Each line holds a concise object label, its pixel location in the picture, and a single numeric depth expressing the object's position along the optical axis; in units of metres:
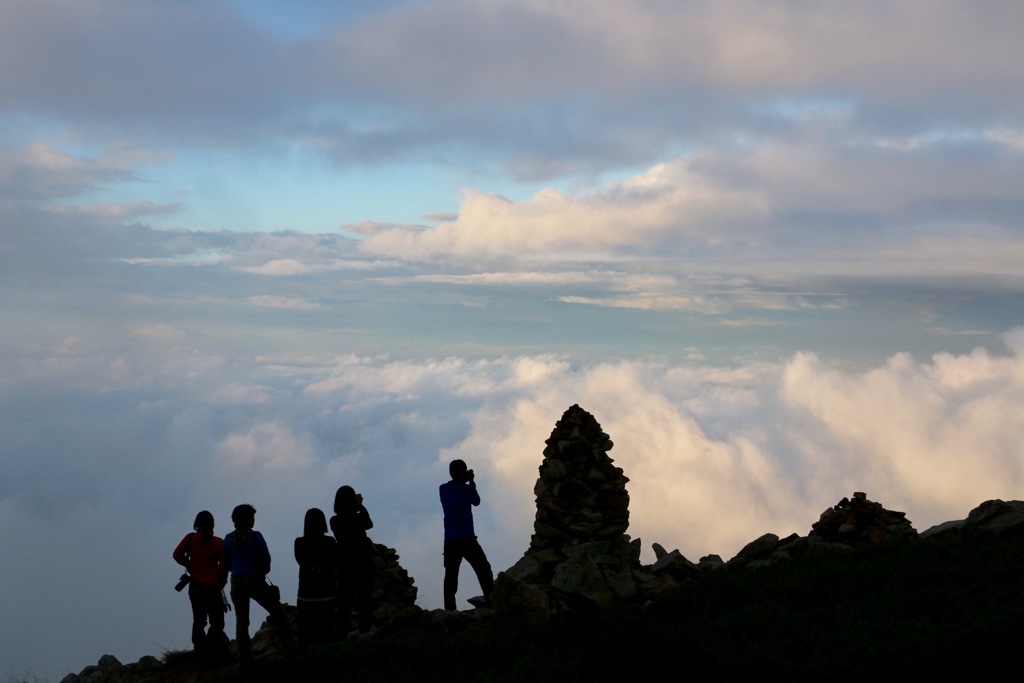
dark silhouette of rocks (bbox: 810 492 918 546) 17.78
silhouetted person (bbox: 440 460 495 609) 15.91
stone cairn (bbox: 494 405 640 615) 19.62
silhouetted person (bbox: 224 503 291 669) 13.27
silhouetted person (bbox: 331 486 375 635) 14.38
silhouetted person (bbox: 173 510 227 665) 14.38
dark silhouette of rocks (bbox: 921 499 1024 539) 16.69
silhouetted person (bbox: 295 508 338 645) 13.33
